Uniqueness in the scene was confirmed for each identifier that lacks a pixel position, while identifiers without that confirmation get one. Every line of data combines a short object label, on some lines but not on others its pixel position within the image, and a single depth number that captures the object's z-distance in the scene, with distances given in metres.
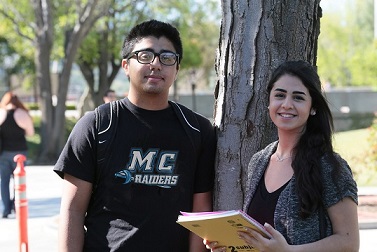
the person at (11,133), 11.53
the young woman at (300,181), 2.75
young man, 3.30
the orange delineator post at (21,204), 8.72
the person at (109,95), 13.11
